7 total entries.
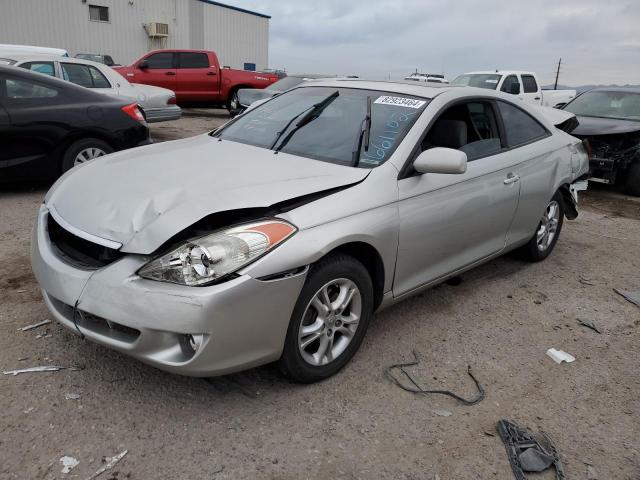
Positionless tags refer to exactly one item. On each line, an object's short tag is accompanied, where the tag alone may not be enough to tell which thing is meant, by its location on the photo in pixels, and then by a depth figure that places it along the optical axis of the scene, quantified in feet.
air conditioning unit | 89.86
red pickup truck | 48.24
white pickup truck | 44.11
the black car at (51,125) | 18.24
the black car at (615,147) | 25.90
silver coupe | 7.70
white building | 78.23
